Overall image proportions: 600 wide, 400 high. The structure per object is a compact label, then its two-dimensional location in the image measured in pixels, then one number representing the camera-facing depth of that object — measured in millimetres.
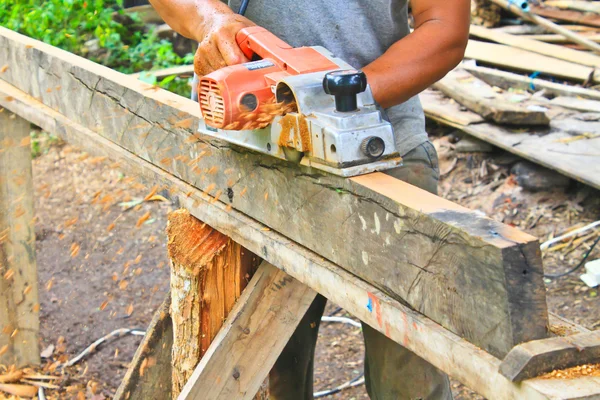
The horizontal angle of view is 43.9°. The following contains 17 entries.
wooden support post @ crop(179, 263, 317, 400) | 2291
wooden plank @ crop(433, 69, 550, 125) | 4953
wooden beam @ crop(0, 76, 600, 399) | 1349
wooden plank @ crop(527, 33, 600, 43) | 6152
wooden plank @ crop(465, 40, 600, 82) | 5773
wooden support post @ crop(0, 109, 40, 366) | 3643
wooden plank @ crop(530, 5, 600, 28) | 6332
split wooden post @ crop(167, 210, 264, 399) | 2381
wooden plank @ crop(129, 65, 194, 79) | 5887
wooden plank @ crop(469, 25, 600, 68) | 5922
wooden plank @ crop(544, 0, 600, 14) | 6320
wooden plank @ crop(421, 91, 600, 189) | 4383
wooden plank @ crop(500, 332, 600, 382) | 1294
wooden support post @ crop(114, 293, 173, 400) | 2756
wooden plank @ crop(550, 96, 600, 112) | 5207
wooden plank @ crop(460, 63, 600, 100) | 5461
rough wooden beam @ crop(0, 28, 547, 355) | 1355
